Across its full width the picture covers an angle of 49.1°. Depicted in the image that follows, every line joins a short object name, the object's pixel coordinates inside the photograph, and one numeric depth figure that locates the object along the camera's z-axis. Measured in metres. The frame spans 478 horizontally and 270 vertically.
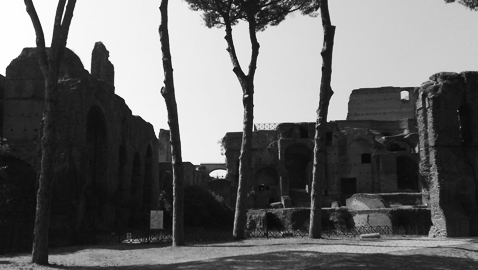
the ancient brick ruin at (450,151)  15.27
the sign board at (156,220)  14.34
